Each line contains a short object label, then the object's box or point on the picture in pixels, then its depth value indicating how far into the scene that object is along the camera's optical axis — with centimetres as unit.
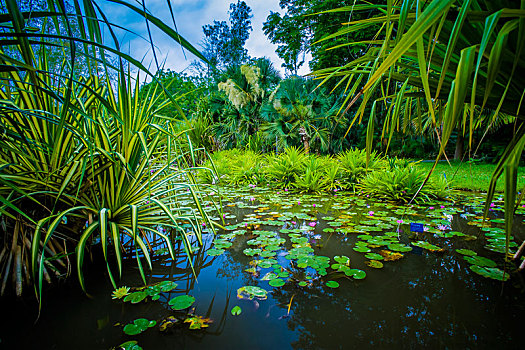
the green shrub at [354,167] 371
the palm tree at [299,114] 660
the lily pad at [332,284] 105
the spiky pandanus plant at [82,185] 92
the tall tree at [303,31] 695
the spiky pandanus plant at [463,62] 48
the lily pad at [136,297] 95
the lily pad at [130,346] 72
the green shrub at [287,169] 397
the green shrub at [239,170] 452
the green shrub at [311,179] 353
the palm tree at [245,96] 763
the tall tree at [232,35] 2039
